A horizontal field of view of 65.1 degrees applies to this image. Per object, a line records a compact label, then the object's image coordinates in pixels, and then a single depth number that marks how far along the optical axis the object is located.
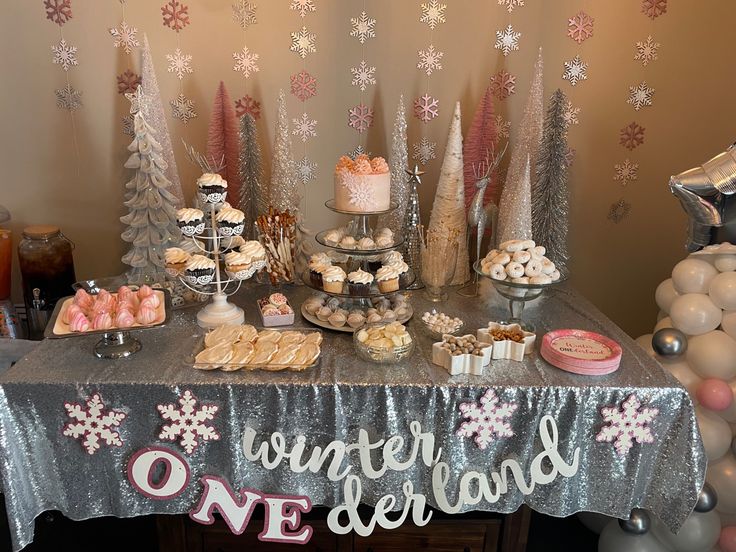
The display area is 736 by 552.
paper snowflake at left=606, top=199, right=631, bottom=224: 2.10
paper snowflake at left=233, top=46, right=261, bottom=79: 1.96
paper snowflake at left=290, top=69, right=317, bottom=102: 1.99
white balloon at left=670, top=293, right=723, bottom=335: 1.61
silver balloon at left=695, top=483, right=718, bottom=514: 1.60
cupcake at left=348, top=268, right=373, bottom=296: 1.63
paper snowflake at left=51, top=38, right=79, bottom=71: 1.94
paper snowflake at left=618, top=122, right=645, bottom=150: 2.02
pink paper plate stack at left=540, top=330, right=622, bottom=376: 1.43
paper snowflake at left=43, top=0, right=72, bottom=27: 1.90
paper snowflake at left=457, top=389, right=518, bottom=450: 1.39
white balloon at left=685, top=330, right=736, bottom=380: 1.57
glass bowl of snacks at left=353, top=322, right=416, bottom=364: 1.45
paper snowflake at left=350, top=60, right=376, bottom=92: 1.99
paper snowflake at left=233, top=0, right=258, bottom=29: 1.91
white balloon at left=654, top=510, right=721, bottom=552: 1.65
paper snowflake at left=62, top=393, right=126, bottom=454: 1.37
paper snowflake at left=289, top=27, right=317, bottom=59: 1.95
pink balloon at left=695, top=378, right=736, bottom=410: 1.58
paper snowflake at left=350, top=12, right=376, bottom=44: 1.93
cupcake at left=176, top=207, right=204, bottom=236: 1.52
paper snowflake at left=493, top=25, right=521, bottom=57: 1.95
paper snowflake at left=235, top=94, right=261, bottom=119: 2.01
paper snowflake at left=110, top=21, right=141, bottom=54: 1.92
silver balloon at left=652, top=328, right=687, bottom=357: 1.64
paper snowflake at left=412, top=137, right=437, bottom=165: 2.07
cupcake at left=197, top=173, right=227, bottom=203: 1.56
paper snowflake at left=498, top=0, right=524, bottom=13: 1.91
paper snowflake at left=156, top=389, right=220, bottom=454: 1.37
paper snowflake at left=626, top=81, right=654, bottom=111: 1.98
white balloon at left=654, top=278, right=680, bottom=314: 1.75
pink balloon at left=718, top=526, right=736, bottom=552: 1.66
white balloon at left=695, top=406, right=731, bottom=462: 1.62
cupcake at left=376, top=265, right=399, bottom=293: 1.63
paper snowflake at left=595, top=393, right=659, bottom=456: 1.39
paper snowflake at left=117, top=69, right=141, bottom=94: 1.97
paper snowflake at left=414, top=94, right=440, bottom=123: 2.02
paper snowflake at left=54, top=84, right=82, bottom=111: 1.99
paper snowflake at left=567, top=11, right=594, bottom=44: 1.92
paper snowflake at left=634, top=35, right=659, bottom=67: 1.93
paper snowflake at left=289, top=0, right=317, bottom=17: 1.92
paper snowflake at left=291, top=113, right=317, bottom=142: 2.04
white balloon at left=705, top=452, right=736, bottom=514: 1.64
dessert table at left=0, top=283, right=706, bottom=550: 1.38
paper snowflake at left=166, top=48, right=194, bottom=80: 1.95
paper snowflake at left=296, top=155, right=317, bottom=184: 2.08
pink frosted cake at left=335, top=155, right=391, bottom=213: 1.62
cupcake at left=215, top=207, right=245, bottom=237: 1.57
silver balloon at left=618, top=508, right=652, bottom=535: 1.68
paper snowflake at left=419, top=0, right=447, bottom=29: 1.92
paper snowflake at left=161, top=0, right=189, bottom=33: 1.90
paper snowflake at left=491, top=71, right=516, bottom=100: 1.99
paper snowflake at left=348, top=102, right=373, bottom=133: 2.03
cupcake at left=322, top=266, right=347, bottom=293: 1.65
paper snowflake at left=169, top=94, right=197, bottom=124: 2.00
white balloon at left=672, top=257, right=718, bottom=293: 1.64
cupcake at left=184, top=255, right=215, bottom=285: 1.55
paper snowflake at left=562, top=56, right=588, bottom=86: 1.97
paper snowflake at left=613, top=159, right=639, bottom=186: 2.06
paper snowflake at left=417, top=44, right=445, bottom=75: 1.97
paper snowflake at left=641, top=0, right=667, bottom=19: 1.90
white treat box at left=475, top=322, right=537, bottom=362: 1.49
